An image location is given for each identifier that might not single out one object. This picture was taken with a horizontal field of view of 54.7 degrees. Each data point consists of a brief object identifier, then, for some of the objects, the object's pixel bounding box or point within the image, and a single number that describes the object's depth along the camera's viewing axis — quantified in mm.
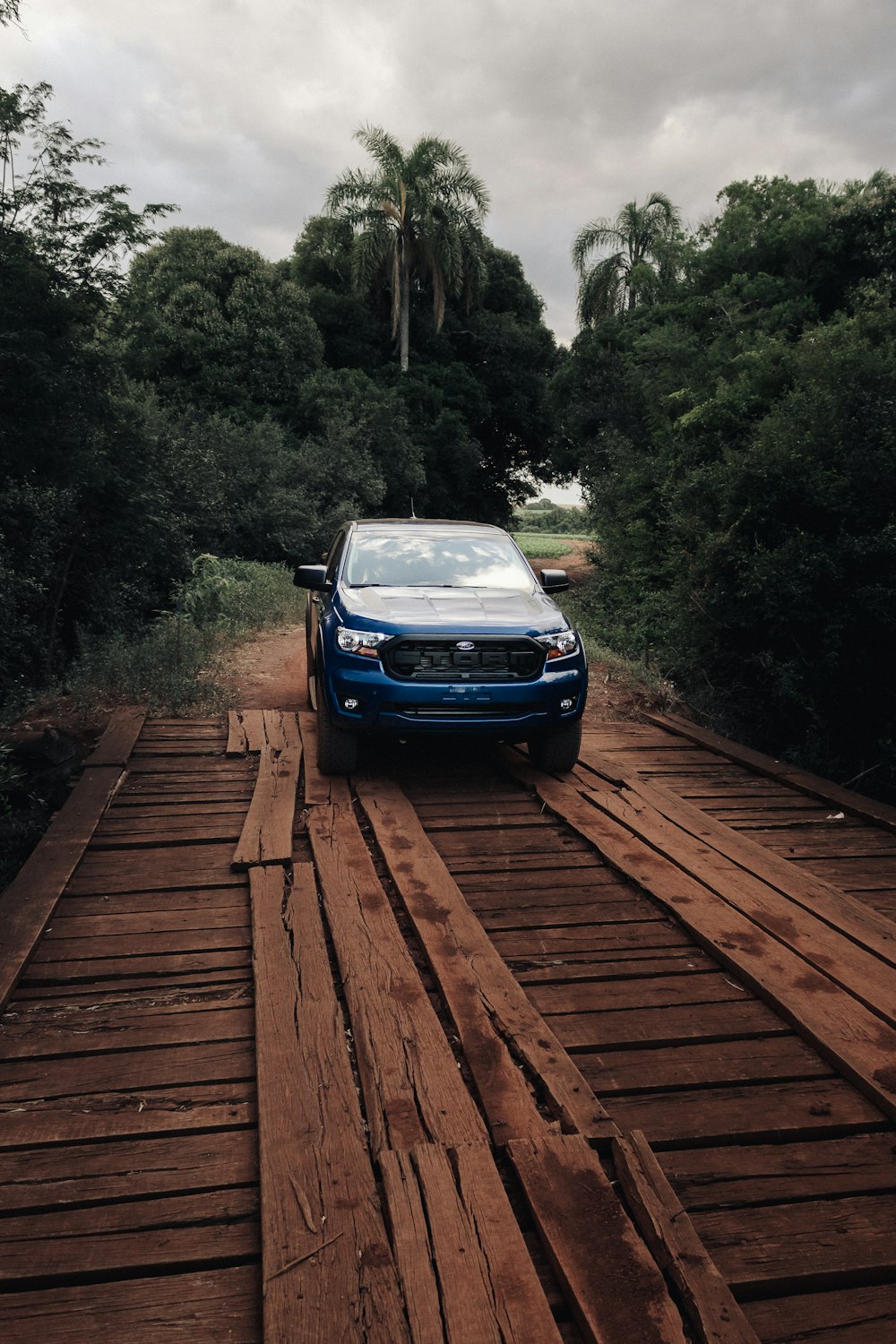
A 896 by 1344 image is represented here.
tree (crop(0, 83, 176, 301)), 10133
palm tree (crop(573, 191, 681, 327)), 26359
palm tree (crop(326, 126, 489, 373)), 29828
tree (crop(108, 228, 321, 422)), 26062
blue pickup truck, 5621
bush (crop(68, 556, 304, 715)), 8430
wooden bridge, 2002
